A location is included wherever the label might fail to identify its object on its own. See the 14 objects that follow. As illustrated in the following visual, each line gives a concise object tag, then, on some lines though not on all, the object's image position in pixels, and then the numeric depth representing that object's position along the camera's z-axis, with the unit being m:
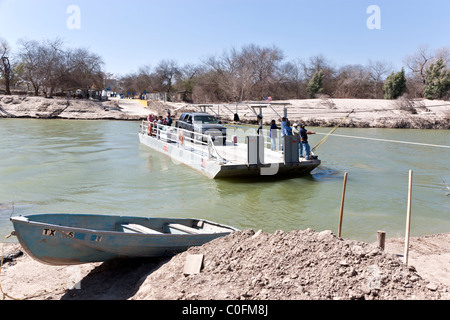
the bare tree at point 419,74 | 63.34
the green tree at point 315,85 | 68.44
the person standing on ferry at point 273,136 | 17.19
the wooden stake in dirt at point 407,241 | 5.97
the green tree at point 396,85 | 59.97
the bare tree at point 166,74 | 88.31
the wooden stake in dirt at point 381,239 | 6.53
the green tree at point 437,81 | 57.53
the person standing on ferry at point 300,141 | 15.69
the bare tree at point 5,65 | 64.06
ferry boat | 13.98
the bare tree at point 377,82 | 69.88
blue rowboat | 5.85
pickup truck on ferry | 18.23
